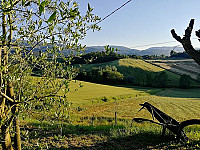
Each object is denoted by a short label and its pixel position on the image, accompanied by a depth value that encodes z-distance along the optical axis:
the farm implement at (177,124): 7.72
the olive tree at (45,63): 4.11
